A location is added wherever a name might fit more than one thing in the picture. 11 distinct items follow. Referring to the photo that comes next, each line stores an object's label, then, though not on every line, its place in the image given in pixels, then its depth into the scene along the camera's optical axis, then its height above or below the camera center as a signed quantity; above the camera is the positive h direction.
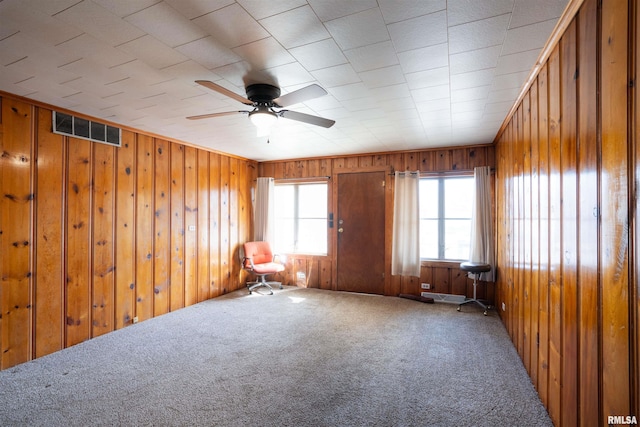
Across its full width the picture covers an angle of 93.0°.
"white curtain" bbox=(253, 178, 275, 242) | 5.93 +0.06
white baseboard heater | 4.71 -1.31
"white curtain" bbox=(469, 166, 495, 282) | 4.50 -0.08
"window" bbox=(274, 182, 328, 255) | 5.88 -0.08
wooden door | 5.28 -0.31
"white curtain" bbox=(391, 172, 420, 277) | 4.92 -0.19
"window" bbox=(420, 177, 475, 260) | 4.86 -0.04
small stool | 4.15 -0.74
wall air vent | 3.11 +0.93
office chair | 5.26 -0.89
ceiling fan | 2.36 +0.88
